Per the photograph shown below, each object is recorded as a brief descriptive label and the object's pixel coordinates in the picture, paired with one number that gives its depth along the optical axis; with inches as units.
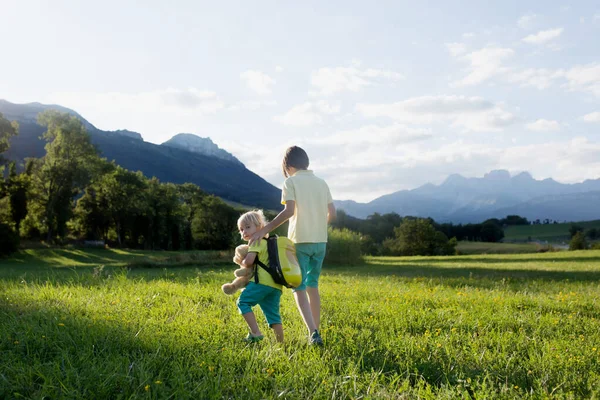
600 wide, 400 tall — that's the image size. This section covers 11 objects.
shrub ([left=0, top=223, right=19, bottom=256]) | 1406.1
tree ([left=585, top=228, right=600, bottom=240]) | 4328.2
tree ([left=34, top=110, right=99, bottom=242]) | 1716.3
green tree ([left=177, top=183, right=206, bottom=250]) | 2918.3
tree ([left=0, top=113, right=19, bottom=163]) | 1482.5
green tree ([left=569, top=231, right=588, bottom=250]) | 2561.5
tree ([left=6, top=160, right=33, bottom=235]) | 1811.0
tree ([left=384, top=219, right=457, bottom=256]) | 2709.2
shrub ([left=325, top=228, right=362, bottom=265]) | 1220.5
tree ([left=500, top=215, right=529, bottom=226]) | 5959.6
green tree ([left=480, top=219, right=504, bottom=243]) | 4739.2
